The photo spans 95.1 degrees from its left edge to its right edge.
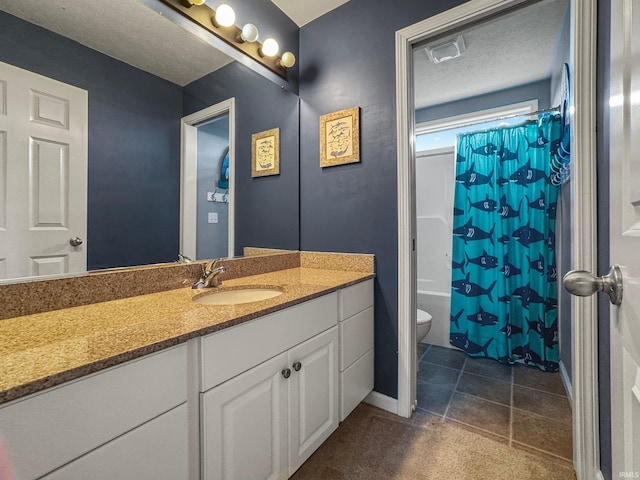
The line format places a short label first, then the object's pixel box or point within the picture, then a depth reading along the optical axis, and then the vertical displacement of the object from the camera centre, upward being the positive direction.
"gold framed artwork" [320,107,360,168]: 1.71 +0.61
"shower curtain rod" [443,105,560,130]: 2.09 +0.92
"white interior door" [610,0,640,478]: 0.45 +0.02
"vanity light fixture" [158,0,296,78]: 1.35 +1.09
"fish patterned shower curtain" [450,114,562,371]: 2.17 -0.06
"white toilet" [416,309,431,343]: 2.05 -0.62
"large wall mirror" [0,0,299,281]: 0.90 +0.48
